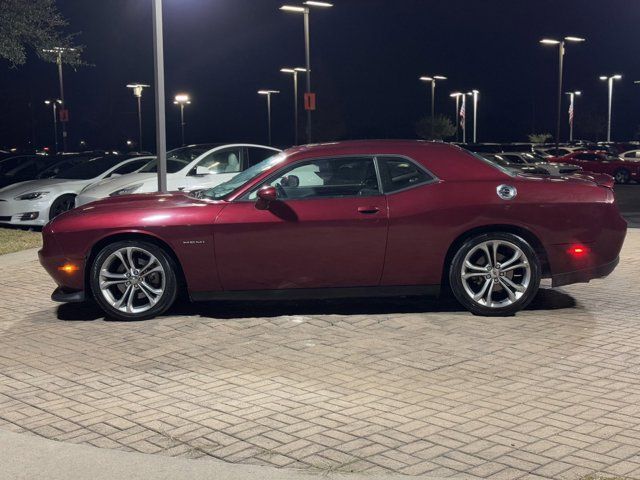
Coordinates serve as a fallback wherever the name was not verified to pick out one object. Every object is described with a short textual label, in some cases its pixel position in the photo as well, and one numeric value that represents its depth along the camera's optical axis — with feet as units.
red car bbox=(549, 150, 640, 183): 120.37
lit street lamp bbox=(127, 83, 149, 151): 130.21
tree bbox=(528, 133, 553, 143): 272.72
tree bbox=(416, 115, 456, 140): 297.33
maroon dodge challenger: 27.22
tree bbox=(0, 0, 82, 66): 65.62
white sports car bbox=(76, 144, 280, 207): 51.11
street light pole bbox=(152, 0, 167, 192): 44.19
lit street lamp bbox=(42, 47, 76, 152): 71.20
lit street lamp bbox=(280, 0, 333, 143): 101.76
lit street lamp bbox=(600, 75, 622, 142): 204.90
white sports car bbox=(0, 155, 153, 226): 57.00
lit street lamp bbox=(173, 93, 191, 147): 188.18
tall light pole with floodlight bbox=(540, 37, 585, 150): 134.06
